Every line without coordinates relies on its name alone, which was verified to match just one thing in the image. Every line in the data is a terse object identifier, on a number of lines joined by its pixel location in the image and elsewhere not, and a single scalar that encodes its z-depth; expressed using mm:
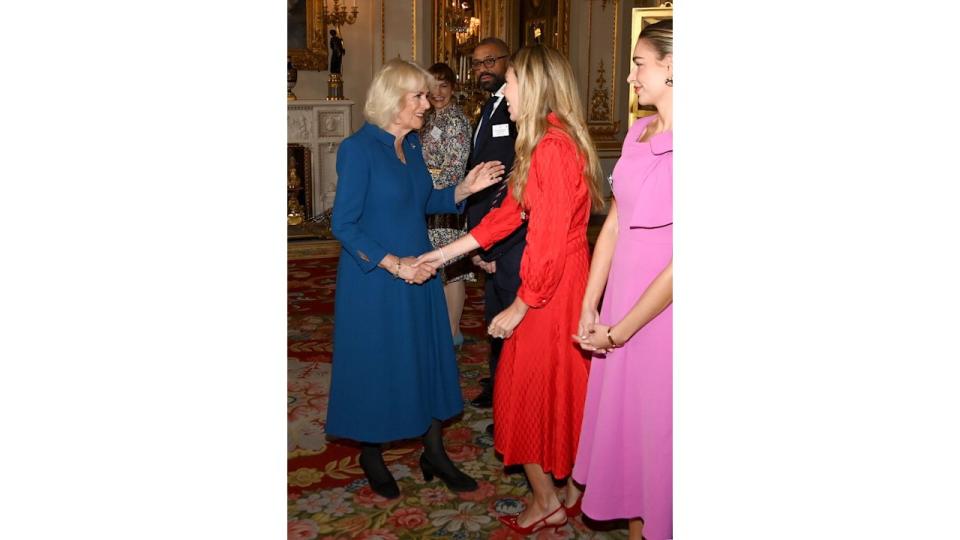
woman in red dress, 2744
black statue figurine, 10758
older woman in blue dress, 3143
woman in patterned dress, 4555
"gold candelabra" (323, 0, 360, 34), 10844
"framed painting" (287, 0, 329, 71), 10883
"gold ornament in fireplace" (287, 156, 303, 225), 10445
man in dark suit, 3662
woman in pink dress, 2311
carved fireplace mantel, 10695
